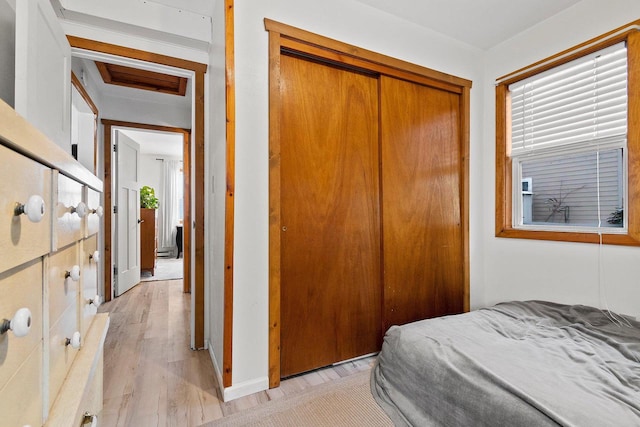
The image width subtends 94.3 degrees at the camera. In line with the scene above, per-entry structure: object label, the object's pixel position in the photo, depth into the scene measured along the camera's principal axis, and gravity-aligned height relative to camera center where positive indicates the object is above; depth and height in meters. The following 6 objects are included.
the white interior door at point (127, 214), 3.55 +0.03
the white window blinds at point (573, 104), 1.87 +0.77
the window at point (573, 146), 1.82 +0.48
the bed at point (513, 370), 0.97 -0.62
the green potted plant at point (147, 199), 5.68 +0.34
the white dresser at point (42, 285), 0.45 -0.14
